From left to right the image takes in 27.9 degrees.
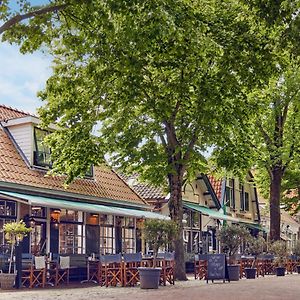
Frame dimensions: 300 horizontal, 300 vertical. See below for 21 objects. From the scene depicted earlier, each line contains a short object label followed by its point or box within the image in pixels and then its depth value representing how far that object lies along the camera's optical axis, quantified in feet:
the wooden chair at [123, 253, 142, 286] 63.67
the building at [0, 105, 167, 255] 70.74
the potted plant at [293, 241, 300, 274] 103.00
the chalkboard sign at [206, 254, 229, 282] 69.41
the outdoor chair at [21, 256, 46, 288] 62.54
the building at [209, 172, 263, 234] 132.57
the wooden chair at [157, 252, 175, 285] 65.31
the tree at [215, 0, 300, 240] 96.58
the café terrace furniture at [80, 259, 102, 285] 72.43
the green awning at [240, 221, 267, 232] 139.71
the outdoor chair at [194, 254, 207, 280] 77.61
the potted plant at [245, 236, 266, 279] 82.17
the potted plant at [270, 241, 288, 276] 92.68
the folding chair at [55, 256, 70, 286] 66.64
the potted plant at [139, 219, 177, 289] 59.67
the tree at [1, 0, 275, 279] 46.91
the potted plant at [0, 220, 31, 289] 60.13
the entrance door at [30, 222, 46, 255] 73.31
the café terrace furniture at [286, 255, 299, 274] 99.55
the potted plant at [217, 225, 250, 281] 78.12
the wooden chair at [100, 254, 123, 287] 63.57
